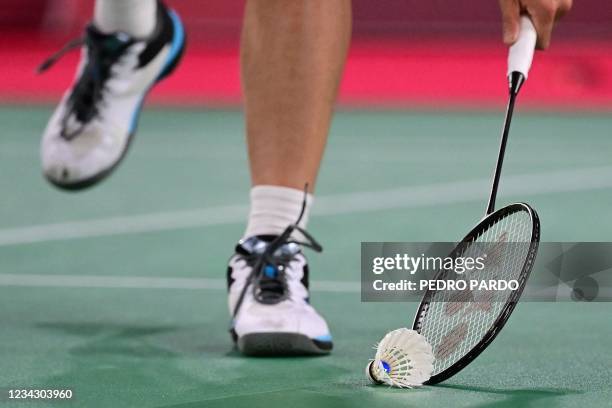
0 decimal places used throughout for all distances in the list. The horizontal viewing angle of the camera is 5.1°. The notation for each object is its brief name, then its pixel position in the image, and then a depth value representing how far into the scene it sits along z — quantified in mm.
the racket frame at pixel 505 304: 7476
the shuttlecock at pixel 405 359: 7546
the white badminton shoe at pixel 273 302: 7781
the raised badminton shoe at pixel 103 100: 7863
